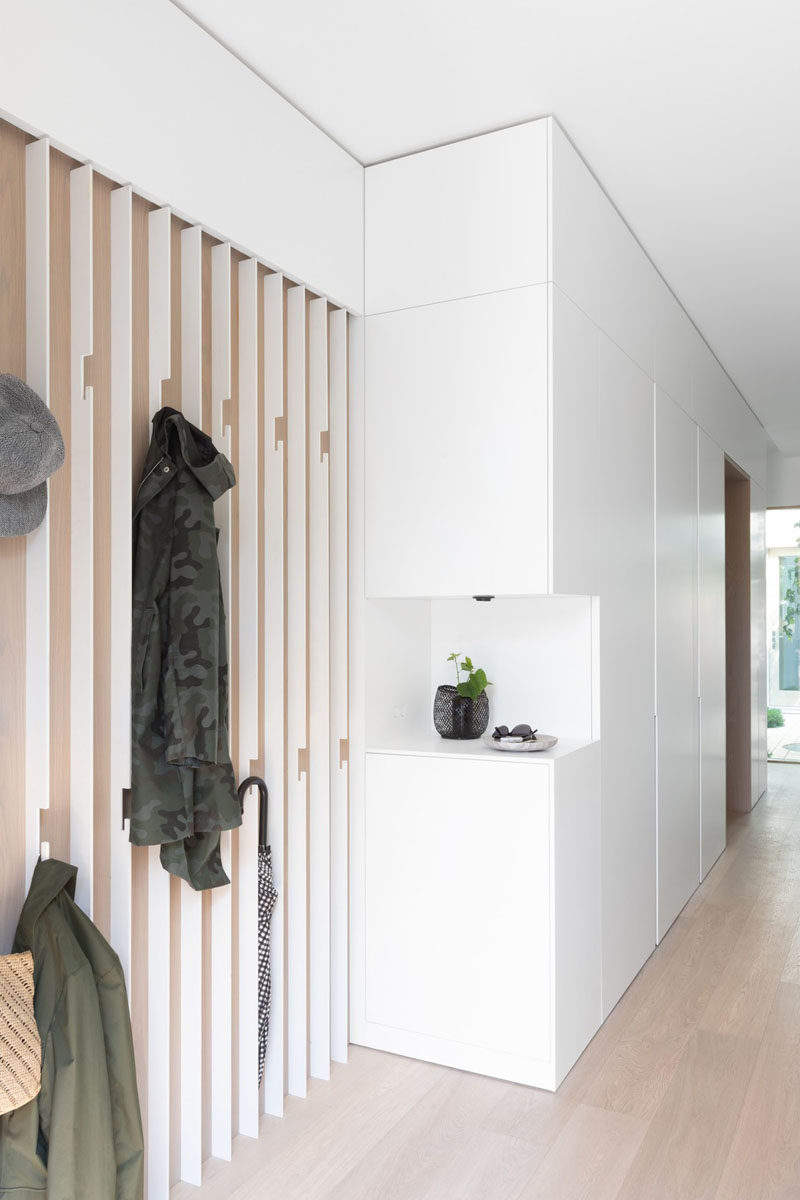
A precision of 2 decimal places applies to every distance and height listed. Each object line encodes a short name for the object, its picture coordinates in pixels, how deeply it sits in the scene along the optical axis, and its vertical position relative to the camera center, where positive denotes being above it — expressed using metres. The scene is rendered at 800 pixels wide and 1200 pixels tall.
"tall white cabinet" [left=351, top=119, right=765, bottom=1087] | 2.60 +0.05
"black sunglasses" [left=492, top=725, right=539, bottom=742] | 2.78 -0.36
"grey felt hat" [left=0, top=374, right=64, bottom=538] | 1.61 +0.29
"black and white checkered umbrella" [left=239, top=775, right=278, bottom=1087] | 2.45 -0.82
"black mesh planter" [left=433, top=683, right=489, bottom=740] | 2.99 -0.33
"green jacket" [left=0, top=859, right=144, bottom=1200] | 1.62 -0.83
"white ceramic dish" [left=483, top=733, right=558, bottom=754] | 2.68 -0.39
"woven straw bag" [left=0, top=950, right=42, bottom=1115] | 1.51 -0.70
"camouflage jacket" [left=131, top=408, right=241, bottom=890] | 2.03 -0.06
